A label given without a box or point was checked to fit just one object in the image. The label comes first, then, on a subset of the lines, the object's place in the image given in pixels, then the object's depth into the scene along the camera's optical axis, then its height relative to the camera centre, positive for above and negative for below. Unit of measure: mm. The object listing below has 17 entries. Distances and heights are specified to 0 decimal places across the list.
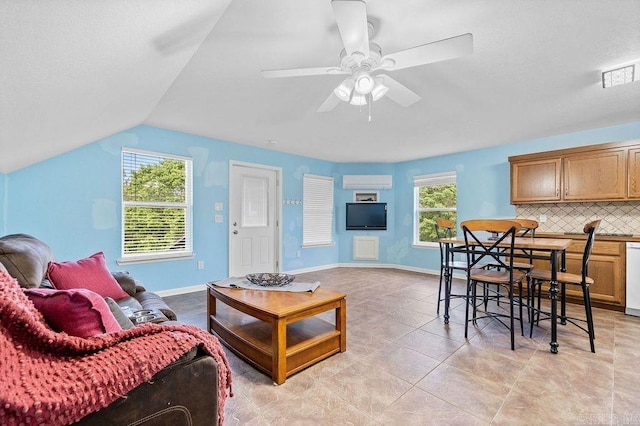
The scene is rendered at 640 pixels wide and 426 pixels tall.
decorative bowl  2545 -615
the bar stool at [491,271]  2400 -476
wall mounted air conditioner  6211 +667
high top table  2289 -380
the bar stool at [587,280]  2346 -559
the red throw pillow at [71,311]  932 -329
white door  4734 -132
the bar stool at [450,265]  3031 -582
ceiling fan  1507 +963
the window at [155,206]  3740 +79
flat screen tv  6238 -100
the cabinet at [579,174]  3432 +498
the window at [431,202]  5484 +201
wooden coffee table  1905 -956
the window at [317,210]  5836 +37
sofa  763 -502
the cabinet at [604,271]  3291 -690
